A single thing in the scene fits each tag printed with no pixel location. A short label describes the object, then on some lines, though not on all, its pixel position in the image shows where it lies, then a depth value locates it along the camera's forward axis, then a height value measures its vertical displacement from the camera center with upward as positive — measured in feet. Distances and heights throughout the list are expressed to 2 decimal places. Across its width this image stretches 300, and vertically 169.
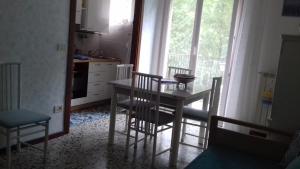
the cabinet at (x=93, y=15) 15.92 +1.50
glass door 15.21 +0.80
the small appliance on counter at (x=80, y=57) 15.54 -0.81
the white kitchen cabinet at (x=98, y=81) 15.92 -2.11
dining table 10.00 -1.70
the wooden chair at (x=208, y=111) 11.01 -2.30
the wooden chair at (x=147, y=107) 9.93 -2.07
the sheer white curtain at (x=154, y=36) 16.69 +0.66
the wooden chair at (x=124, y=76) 11.59 -1.36
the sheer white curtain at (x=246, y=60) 13.70 -0.26
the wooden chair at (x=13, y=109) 8.48 -2.32
